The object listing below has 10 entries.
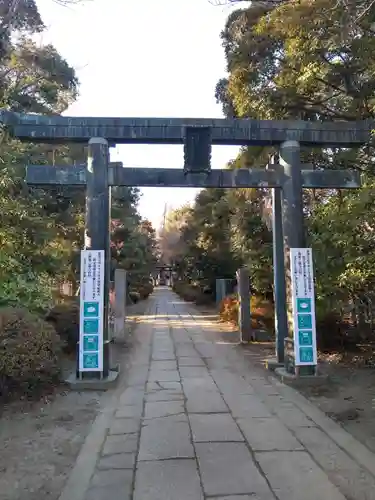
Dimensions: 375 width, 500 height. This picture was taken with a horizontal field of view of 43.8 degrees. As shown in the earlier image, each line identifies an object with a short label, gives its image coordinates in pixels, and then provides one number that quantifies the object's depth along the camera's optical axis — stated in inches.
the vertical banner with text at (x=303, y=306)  319.9
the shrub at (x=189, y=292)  1131.9
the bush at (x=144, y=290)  1298.0
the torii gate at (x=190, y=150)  331.9
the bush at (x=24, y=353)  260.1
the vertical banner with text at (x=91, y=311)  315.0
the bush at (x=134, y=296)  1158.3
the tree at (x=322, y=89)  302.4
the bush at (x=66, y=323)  423.5
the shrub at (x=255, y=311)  588.1
